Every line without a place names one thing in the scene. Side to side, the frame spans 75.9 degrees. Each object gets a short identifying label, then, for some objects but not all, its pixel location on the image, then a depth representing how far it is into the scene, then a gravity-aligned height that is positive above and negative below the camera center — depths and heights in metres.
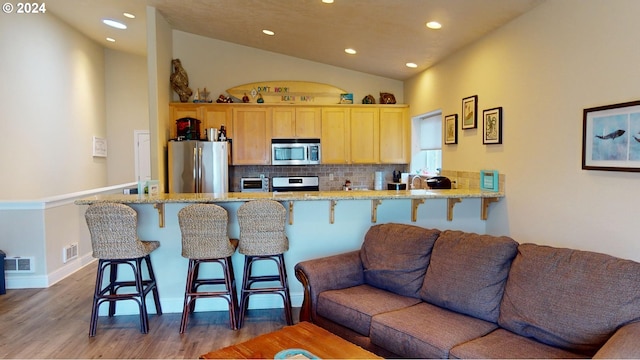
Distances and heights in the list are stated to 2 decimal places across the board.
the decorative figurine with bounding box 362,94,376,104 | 6.62 +1.09
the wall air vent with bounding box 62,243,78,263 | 5.06 -1.04
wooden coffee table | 2.00 -0.91
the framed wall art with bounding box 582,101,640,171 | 2.48 +0.18
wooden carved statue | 6.07 +1.30
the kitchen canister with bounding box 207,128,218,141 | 5.83 +0.50
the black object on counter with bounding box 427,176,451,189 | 4.62 -0.18
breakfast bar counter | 3.73 -0.49
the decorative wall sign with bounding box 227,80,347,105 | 6.54 +1.23
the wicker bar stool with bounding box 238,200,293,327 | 3.35 -0.55
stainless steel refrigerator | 5.61 +0.04
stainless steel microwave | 6.38 +0.25
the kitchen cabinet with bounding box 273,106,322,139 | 6.38 +0.72
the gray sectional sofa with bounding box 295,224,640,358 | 1.99 -0.77
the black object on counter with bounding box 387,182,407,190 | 6.26 -0.29
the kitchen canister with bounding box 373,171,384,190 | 6.83 -0.23
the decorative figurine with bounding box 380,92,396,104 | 6.62 +1.11
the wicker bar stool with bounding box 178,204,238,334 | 3.31 -0.60
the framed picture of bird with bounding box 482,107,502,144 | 3.87 +0.39
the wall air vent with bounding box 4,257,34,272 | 4.60 -1.04
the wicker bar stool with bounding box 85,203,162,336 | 3.26 -0.61
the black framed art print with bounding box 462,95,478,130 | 4.32 +0.59
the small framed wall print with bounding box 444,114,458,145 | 4.79 +0.45
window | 5.67 +0.34
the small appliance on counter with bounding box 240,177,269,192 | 6.46 -0.26
